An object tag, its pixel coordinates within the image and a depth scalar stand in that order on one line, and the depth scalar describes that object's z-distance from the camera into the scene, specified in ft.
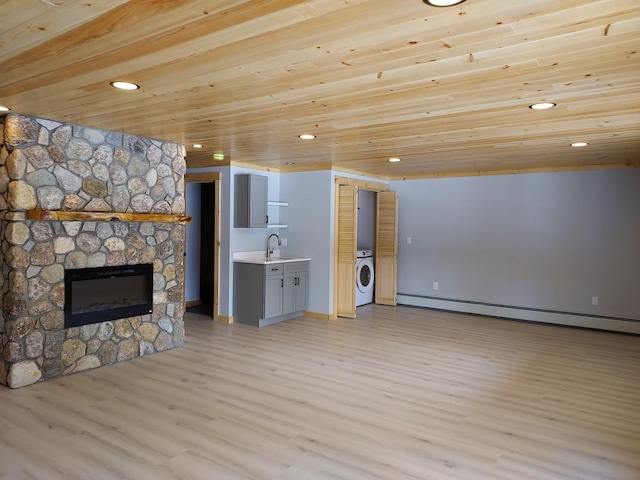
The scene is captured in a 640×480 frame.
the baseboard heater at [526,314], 19.76
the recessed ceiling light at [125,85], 9.09
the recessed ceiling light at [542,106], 10.15
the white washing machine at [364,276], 24.66
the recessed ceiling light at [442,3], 5.56
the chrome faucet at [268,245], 22.25
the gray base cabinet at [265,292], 20.01
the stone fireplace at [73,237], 12.28
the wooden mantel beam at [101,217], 12.31
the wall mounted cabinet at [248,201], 20.43
